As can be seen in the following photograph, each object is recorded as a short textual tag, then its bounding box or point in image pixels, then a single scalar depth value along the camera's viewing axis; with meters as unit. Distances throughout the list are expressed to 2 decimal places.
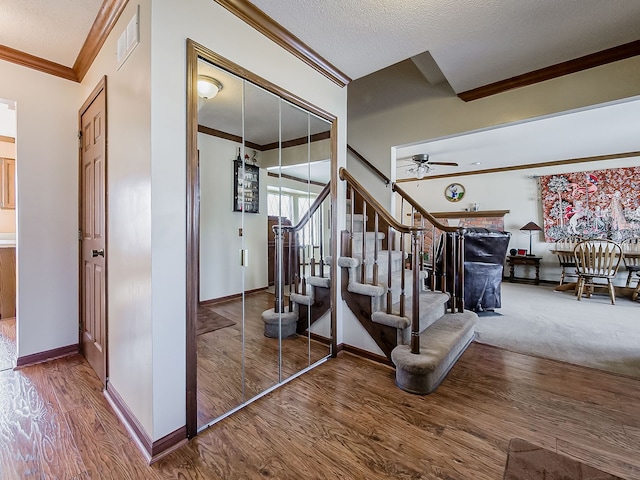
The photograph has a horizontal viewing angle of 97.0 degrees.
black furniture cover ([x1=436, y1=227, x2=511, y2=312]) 3.74
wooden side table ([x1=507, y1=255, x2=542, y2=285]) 5.97
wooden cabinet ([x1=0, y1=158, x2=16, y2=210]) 3.70
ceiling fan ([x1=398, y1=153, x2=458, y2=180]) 5.11
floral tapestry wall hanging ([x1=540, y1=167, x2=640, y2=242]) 5.35
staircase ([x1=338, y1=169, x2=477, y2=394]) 1.94
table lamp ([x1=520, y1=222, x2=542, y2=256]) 6.03
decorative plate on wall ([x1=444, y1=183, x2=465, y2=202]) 7.15
